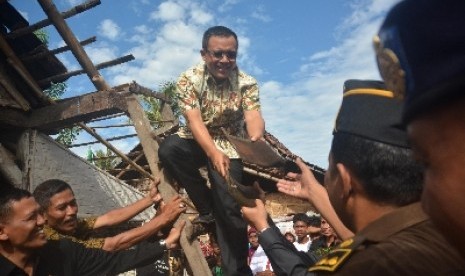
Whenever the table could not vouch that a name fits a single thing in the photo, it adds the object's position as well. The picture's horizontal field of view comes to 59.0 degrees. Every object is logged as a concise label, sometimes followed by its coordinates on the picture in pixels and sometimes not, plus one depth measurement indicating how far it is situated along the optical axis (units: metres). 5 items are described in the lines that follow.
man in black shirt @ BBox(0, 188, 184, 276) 3.03
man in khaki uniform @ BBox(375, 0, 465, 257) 0.66
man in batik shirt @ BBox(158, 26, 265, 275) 3.53
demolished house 4.06
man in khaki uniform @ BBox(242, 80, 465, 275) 1.13
